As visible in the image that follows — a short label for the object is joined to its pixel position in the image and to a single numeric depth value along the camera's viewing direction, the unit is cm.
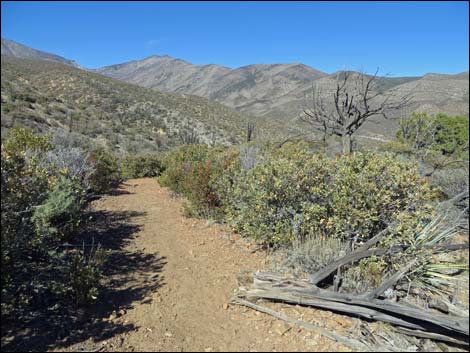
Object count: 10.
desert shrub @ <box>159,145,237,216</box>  745
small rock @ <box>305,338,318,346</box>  320
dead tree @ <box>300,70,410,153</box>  1133
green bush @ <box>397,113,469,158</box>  1916
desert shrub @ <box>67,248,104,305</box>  357
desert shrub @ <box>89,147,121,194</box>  935
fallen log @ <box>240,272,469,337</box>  297
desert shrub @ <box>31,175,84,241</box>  459
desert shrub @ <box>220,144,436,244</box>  471
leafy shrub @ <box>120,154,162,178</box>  1405
